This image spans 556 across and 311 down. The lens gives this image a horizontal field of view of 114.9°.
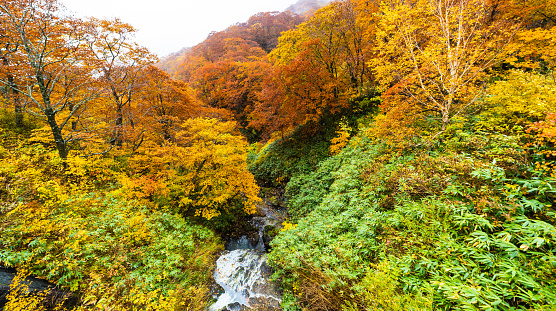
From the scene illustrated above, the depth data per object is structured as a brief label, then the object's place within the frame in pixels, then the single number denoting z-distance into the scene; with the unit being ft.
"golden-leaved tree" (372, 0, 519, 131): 21.52
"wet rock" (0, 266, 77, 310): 14.95
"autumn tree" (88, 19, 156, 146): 36.35
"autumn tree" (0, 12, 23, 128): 24.76
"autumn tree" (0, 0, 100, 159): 24.62
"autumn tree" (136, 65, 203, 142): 42.88
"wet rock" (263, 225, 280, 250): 36.70
